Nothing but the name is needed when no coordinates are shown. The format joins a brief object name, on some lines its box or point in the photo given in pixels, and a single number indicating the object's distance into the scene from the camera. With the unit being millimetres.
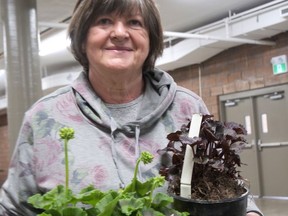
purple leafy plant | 917
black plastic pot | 879
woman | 1097
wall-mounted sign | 7152
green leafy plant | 765
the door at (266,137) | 7316
